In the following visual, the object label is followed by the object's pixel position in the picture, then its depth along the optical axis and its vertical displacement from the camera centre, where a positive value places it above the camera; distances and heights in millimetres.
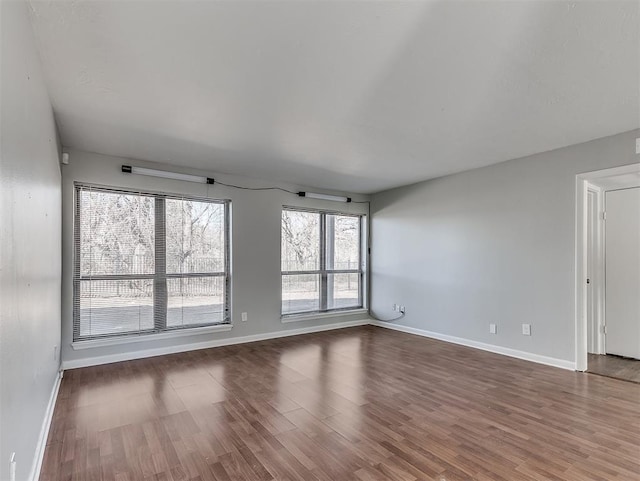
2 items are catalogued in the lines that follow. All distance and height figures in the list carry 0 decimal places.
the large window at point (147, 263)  3850 -264
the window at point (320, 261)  5473 -364
